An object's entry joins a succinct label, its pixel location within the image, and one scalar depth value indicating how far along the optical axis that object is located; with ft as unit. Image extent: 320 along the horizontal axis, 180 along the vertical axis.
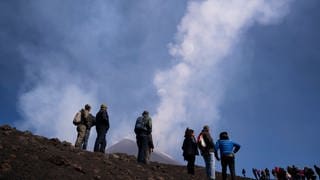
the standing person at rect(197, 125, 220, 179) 46.62
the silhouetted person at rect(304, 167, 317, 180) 90.66
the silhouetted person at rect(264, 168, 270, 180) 115.36
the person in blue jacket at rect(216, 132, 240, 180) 45.47
